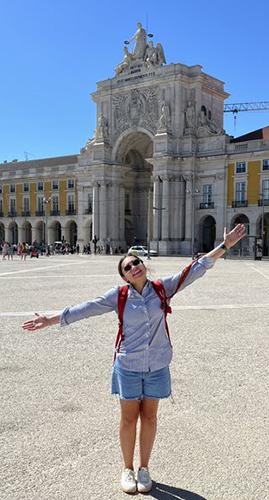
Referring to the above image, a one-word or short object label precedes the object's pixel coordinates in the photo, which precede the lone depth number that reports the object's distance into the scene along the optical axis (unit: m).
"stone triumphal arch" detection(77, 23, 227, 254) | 51.06
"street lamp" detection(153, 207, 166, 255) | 52.07
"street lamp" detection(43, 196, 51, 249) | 63.14
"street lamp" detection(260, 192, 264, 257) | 45.29
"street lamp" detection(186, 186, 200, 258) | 50.47
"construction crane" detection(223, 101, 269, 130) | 83.50
